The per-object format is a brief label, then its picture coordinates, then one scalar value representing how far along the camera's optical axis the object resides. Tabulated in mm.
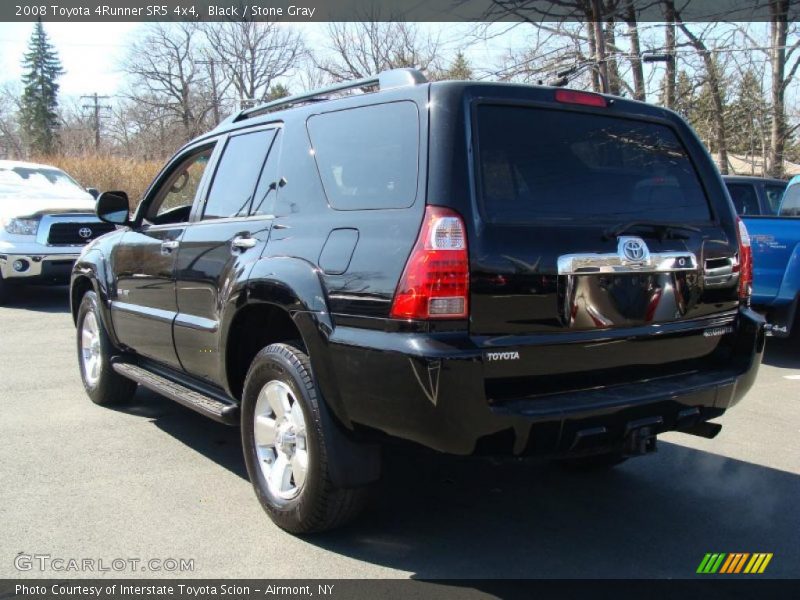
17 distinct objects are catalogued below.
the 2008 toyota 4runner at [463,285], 2902
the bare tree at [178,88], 40281
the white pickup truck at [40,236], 10898
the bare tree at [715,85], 20641
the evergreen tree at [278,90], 43131
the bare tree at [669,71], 19156
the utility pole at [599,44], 17453
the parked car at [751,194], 8680
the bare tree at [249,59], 36969
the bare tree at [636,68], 20281
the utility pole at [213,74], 38031
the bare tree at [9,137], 49656
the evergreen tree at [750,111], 22605
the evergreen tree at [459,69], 24838
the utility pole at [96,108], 46000
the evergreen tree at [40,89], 61438
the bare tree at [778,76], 19047
